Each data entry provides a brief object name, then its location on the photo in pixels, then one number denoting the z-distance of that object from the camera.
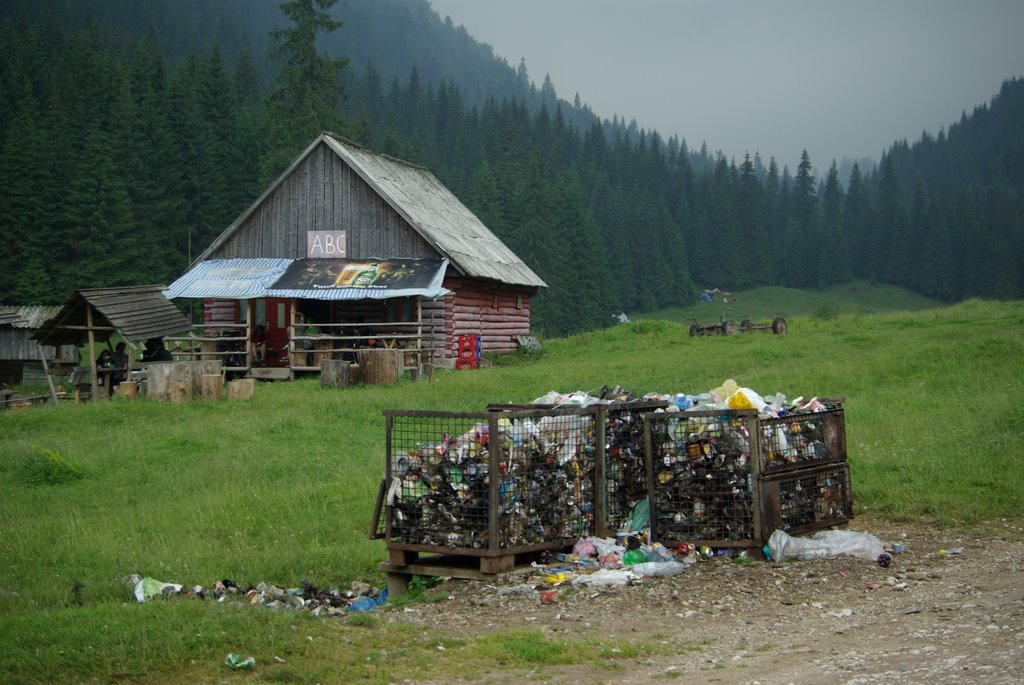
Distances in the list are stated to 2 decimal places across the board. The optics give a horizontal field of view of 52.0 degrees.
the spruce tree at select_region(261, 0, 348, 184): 59.00
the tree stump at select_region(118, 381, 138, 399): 24.89
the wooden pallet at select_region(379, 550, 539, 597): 9.98
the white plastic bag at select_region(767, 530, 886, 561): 10.36
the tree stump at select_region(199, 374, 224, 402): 23.66
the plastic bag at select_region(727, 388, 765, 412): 11.07
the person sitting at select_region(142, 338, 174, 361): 30.80
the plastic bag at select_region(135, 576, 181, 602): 10.55
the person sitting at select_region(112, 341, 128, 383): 29.14
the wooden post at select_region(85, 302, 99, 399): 27.31
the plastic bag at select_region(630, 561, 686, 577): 9.95
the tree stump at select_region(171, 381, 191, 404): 23.39
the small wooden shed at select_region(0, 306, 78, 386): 38.53
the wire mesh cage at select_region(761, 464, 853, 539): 10.49
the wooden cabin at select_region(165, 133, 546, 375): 30.86
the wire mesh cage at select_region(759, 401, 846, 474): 10.68
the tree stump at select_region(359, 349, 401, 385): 25.44
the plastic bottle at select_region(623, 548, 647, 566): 10.20
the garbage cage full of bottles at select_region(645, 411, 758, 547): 10.48
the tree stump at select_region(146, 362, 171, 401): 23.61
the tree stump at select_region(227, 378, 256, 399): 23.88
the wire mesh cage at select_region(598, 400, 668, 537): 10.95
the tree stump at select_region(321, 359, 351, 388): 25.45
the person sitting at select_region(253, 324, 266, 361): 32.78
